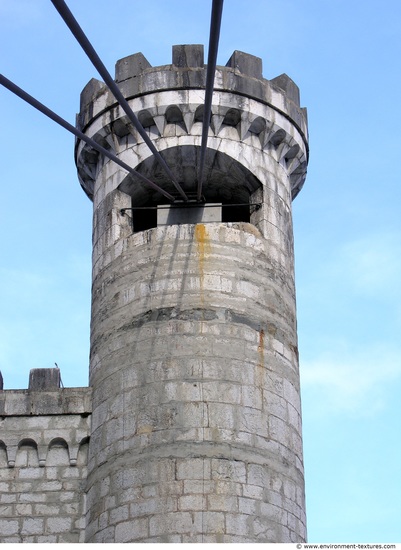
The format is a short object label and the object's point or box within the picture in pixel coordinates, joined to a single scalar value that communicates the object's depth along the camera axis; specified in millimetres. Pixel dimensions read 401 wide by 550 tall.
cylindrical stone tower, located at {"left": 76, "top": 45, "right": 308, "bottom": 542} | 13891
